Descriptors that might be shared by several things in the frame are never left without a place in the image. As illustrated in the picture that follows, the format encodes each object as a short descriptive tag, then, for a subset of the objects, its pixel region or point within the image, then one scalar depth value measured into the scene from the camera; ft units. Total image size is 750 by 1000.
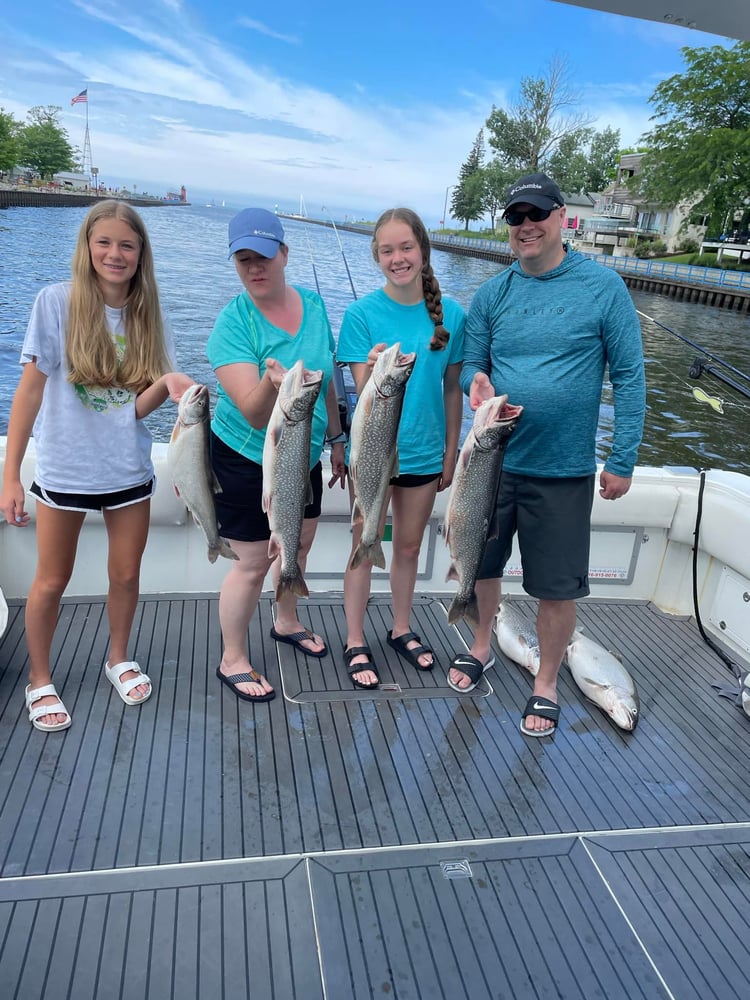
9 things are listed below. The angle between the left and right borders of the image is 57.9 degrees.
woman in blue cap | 8.09
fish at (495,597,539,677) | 11.43
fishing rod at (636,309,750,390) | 15.82
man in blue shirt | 8.54
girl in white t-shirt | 7.99
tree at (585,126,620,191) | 277.64
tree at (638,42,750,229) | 134.00
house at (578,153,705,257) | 177.17
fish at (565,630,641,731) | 10.27
